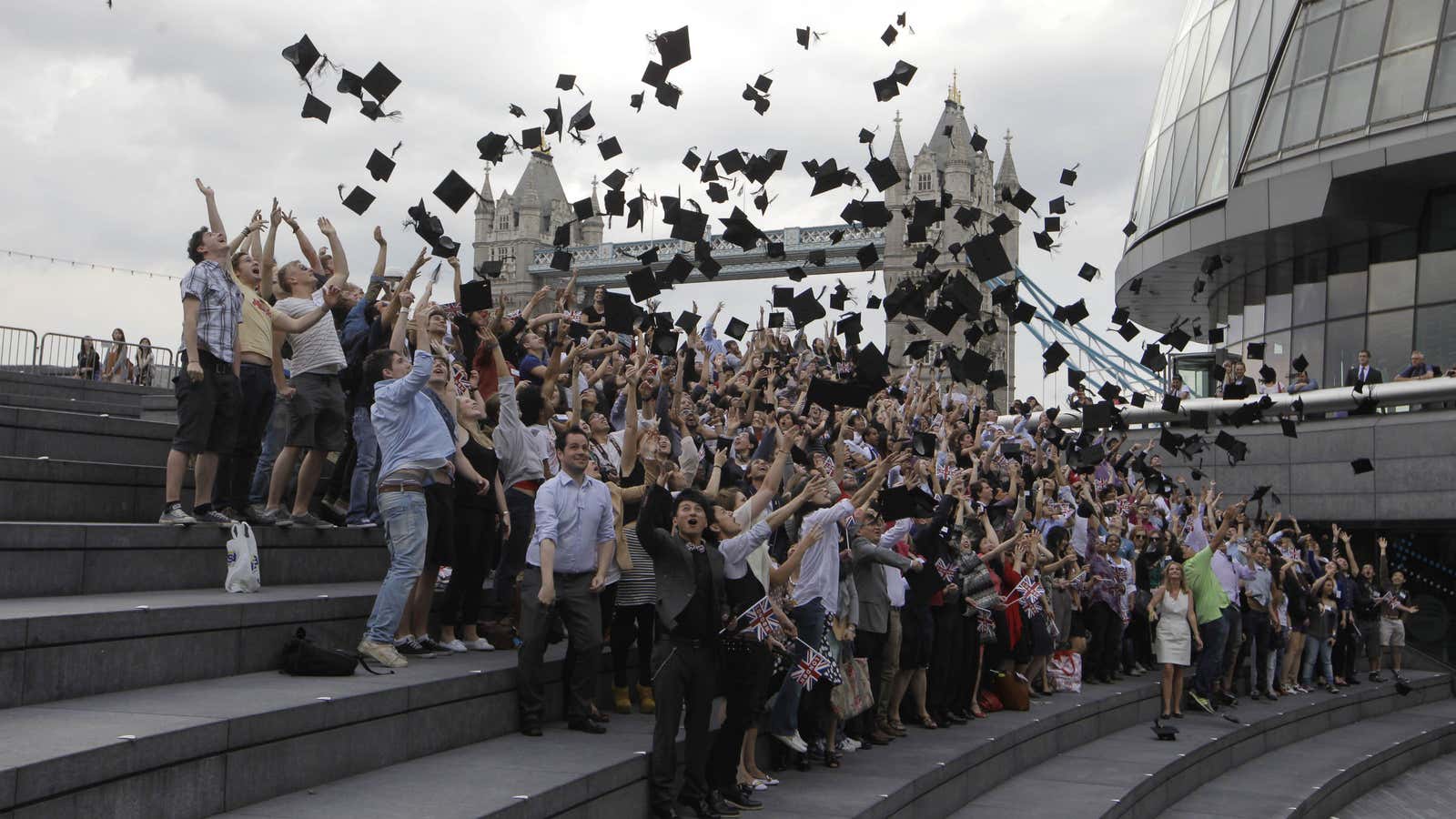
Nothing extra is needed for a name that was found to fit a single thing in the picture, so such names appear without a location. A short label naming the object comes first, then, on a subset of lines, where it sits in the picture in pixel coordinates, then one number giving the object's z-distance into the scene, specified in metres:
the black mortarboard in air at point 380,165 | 11.39
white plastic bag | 7.36
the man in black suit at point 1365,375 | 23.77
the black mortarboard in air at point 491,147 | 11.42
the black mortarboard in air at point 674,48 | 12.38
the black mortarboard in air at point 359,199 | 11.12
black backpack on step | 6.61
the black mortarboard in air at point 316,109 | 10.38
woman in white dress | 14.20
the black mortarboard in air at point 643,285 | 11.72
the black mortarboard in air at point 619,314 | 11.27
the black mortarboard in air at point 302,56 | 10.22
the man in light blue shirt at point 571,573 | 7.30
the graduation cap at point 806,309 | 12.43
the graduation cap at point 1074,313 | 13.27
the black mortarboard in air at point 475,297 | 9.73
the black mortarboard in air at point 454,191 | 11.10
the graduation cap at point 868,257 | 14.01
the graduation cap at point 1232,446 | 18.66
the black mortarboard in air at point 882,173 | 12.57
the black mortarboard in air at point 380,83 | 10.79
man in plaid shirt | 7.64
